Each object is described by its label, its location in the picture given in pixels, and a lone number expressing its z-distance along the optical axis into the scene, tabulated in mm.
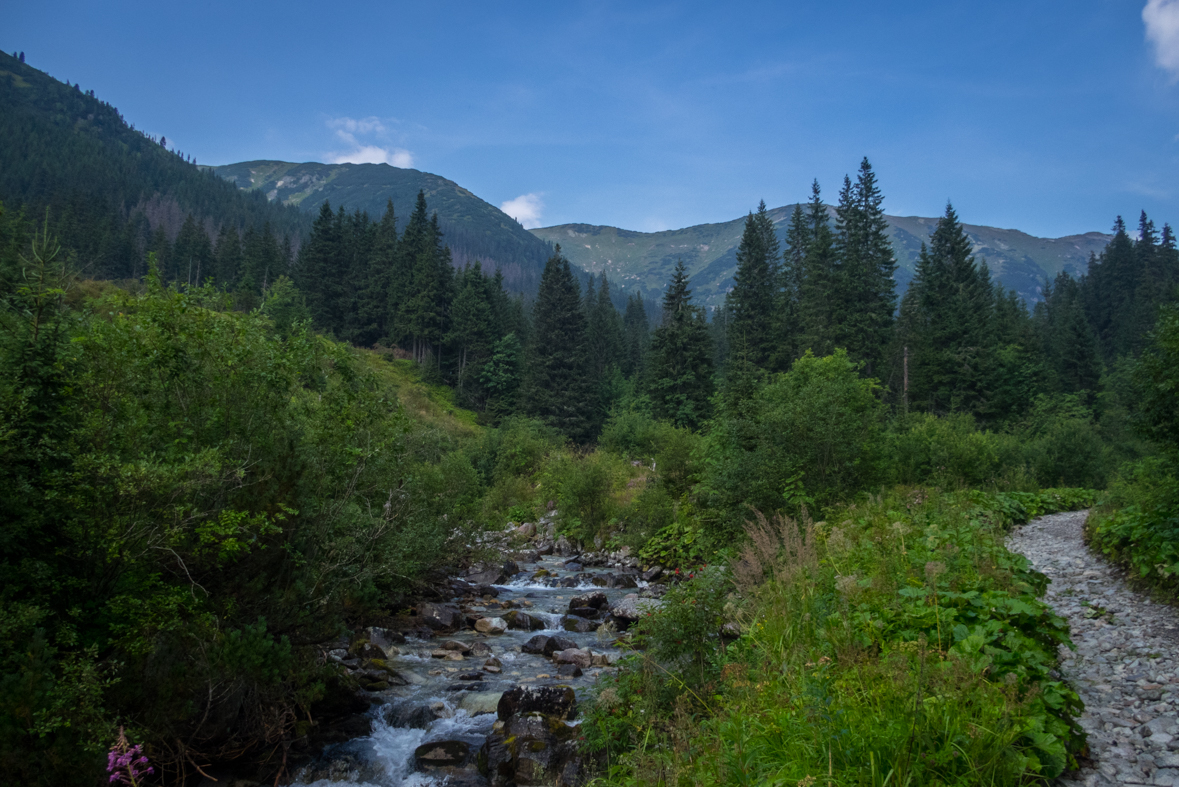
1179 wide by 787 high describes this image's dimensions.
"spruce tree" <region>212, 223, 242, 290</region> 71750
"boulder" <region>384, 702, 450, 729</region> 8898
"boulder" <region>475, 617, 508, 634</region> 13930
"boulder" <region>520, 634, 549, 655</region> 12461
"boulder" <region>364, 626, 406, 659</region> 11711
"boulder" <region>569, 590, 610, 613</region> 15977
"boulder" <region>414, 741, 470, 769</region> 7902
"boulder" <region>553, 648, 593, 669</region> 11391
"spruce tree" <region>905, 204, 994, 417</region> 43344
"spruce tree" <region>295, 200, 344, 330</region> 63438
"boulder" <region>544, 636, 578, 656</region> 12297
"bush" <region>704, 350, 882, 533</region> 15625
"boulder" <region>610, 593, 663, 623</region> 13805
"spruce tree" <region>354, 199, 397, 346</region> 63500
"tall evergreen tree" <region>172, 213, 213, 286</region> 79812
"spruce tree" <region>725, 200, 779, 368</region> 48719
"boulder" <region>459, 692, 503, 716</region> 9352
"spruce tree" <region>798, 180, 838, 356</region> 42281
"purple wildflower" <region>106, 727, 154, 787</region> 3519
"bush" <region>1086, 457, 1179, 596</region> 8080
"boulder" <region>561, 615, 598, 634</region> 14008
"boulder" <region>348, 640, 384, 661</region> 10984
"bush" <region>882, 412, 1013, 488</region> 23031
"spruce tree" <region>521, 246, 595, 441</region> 52906
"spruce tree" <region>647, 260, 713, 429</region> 46125
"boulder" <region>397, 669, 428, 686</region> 10434
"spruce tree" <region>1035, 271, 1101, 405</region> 54562
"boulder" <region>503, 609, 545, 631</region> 14312
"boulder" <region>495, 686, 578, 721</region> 8633
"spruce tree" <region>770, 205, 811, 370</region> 46656
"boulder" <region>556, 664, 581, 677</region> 10805
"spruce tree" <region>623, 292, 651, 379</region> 73500
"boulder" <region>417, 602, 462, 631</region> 13891
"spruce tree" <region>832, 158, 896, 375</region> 43219
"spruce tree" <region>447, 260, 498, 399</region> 58166
